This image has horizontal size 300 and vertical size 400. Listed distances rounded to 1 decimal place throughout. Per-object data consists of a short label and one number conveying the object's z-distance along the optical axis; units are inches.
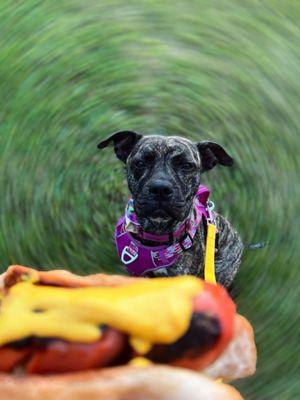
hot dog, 10.9
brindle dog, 24.8
